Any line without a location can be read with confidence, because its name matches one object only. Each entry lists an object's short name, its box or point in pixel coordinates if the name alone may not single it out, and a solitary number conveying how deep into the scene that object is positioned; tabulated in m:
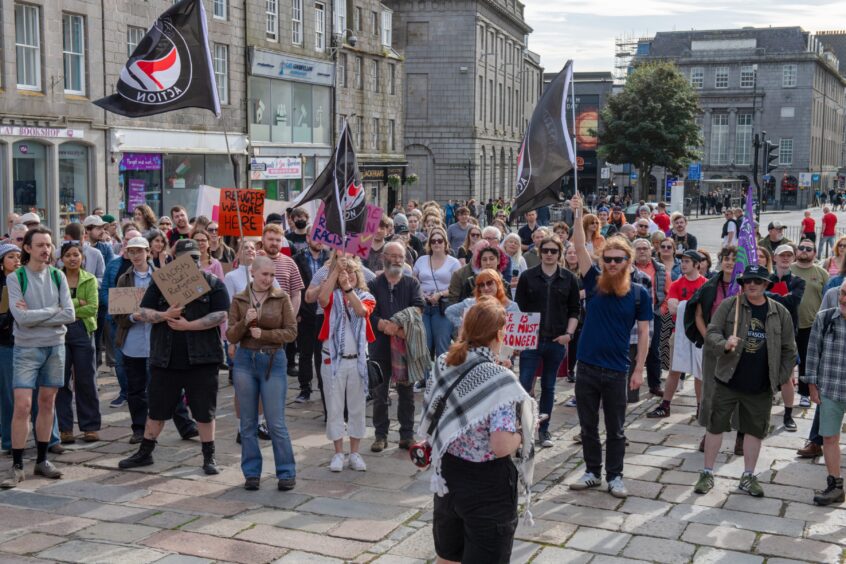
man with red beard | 7.82
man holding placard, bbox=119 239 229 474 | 8.14
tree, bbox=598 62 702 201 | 59.66
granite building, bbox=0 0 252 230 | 22.95
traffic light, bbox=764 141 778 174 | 23.08
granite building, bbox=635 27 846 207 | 93.81
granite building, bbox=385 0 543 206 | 62.09
